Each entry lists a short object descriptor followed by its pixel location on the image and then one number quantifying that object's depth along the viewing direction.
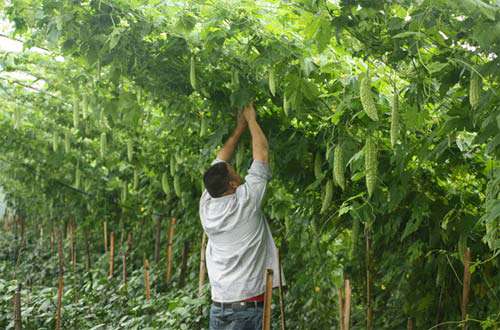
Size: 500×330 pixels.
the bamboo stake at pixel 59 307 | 6.39
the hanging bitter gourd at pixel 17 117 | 7.50
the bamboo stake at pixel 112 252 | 8.30
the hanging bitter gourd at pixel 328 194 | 4.54
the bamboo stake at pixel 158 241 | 8.76
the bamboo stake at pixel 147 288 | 7.02
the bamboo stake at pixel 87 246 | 9.72
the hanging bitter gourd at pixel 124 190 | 8.99
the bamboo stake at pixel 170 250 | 7.70
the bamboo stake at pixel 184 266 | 8.14
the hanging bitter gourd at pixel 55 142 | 8.05
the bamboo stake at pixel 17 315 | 5.78
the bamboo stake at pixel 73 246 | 9.30
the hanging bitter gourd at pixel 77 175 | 9.21
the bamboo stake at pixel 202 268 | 6.48
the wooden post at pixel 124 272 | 7.91
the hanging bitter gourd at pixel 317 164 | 4.67
